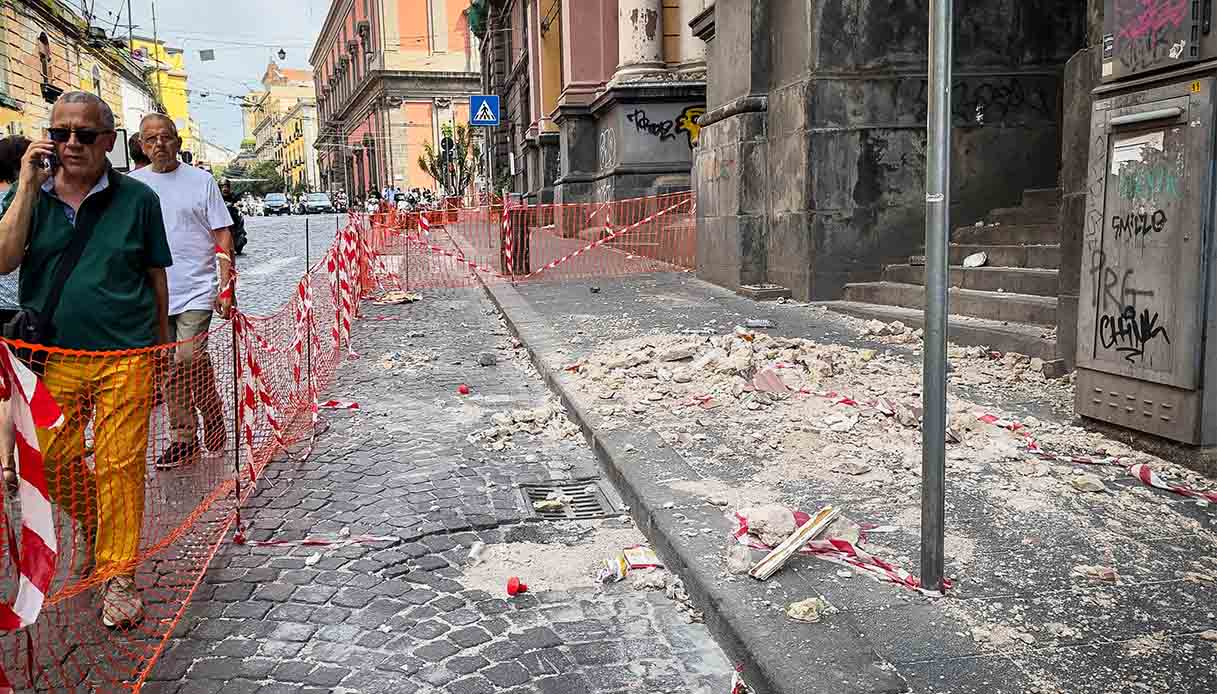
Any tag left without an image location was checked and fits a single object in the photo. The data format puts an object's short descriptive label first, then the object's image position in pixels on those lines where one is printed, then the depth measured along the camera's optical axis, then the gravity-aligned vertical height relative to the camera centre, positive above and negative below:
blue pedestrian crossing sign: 22.88 +2.32
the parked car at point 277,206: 63.19 +0.59
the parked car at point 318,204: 58.69 +0.61
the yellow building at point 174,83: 82.50 +12.13
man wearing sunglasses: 3.48 -0.37
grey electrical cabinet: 4.38 -0.33
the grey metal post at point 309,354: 7.37 -1.04
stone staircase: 7.79 -0.82
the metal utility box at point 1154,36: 4.29 +0.73
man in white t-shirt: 5.46 -0.14
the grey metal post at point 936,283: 3.13 -0.27
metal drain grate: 4.87 -1.50
